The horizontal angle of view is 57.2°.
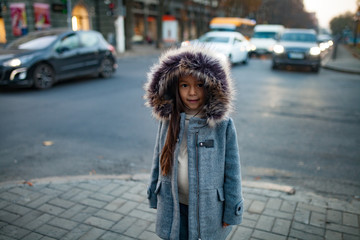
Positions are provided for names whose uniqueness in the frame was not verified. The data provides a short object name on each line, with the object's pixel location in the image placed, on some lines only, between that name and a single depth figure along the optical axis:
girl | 1.89
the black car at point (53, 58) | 8.77
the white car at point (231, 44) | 16.02
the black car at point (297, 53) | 14.73
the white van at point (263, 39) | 25.04
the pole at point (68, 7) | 17.50
